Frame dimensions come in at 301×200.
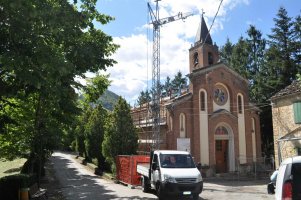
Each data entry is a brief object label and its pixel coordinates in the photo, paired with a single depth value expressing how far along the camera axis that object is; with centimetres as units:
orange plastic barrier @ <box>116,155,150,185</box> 1500
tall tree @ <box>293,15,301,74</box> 3035
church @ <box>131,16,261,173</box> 2172
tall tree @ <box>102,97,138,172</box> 1837
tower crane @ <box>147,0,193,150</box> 2158
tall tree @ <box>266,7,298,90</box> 2921
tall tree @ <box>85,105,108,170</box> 2344
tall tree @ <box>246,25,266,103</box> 3657
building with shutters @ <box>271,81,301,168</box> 1641
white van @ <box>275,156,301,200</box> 400
